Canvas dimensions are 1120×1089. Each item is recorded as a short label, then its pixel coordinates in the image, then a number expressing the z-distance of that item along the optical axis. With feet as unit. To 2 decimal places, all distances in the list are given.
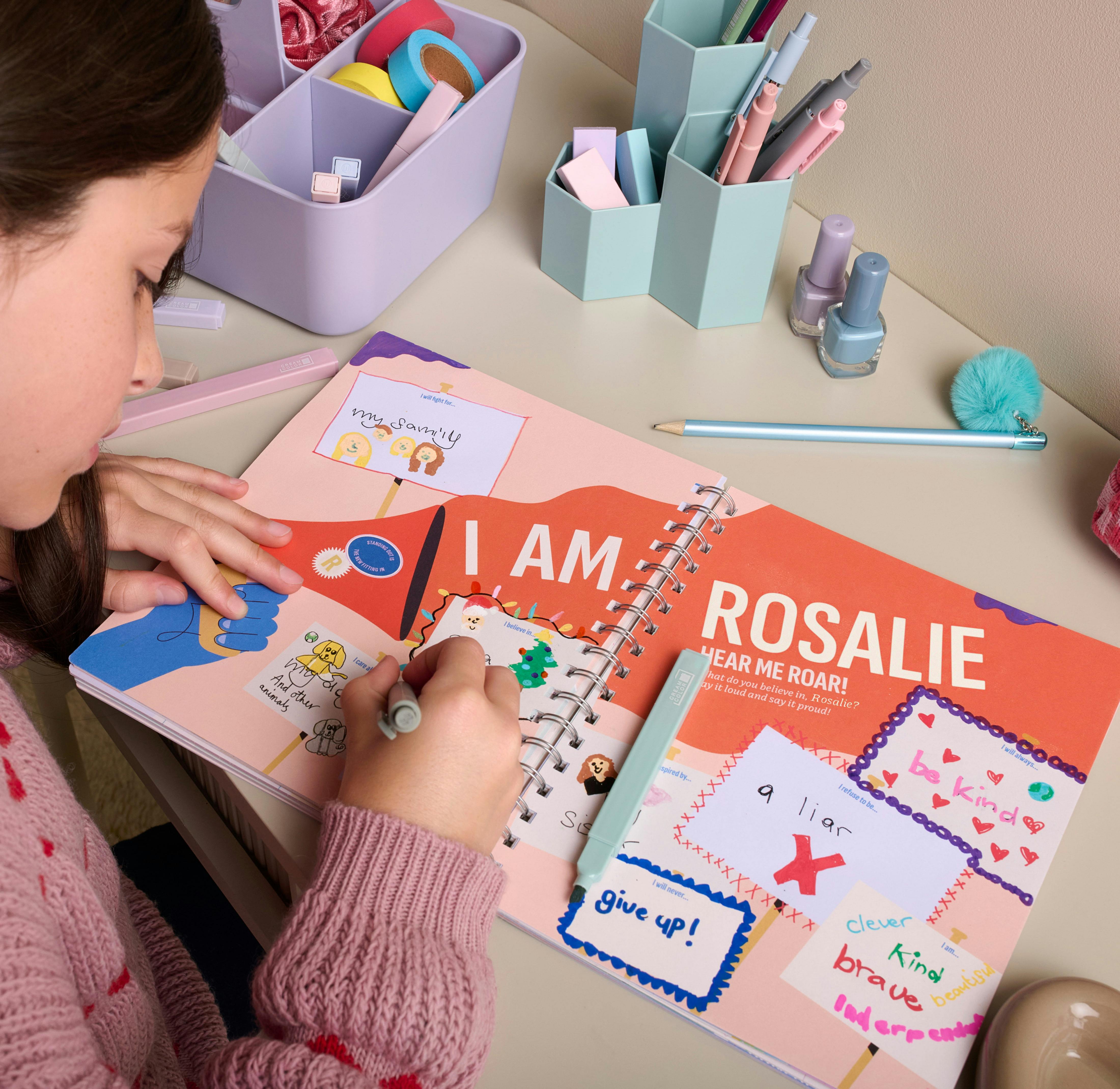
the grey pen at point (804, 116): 2.00
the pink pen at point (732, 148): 2.10
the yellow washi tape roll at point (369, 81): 2.38
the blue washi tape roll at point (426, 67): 2.35
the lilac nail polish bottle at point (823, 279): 2.22
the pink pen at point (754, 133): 2.02
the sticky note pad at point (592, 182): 2.28
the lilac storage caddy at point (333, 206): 2.09
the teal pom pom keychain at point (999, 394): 2.22
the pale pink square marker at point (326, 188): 2.17
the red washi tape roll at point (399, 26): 2.47
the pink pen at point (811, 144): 2.02
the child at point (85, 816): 1.29
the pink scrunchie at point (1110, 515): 1.98
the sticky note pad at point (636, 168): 2.31
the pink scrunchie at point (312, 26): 2.48
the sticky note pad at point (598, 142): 2.31
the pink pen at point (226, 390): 2.12
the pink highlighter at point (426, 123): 2.23
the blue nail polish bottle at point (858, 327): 2.13
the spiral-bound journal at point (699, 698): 1.50
